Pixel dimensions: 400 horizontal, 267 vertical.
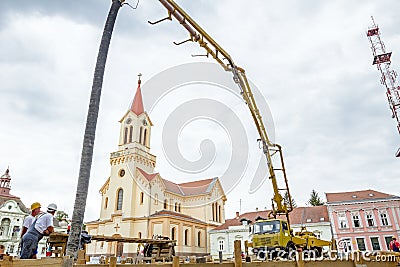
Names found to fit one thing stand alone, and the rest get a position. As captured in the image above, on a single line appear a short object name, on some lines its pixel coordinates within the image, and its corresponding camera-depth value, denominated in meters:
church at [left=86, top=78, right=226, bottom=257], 39.47
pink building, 33.38
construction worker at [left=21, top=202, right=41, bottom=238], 7.42
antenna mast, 27.14
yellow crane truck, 13.76
